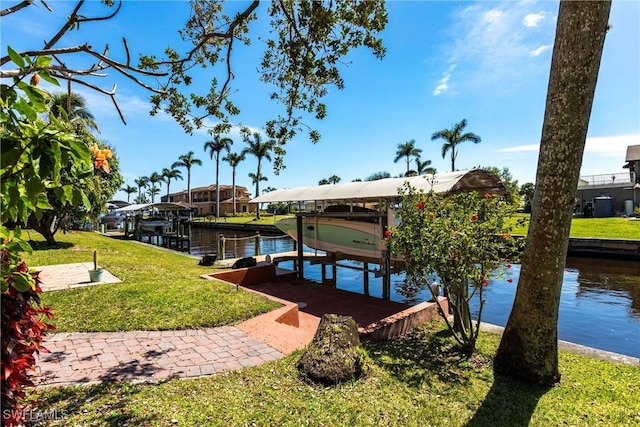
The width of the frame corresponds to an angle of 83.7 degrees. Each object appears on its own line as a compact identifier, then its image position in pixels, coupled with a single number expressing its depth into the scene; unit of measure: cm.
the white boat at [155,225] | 3112
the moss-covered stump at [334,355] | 429
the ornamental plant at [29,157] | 154
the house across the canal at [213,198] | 6800
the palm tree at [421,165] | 4636
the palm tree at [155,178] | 7981
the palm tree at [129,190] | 9239
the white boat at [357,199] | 853
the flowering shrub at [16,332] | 202
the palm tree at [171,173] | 6975
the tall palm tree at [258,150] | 5003
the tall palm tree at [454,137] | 4191
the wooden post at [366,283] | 1233
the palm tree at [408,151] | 4612
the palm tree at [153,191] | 9194
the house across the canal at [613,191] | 3133
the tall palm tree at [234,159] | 5547
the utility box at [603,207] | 3108
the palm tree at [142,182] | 9000
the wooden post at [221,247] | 1600
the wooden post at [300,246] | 1266
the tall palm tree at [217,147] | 5250
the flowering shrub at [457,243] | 536
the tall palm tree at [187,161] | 6266
